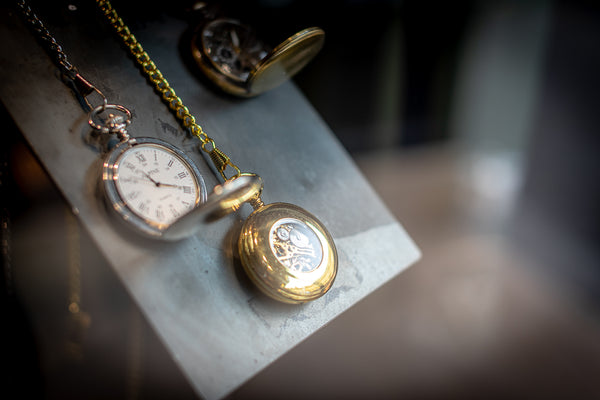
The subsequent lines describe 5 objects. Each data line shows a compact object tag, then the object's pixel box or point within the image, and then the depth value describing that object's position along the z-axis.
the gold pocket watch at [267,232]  0.30
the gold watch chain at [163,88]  0.32
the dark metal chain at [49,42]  0.30
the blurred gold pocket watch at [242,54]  0.33
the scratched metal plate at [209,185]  0.29
